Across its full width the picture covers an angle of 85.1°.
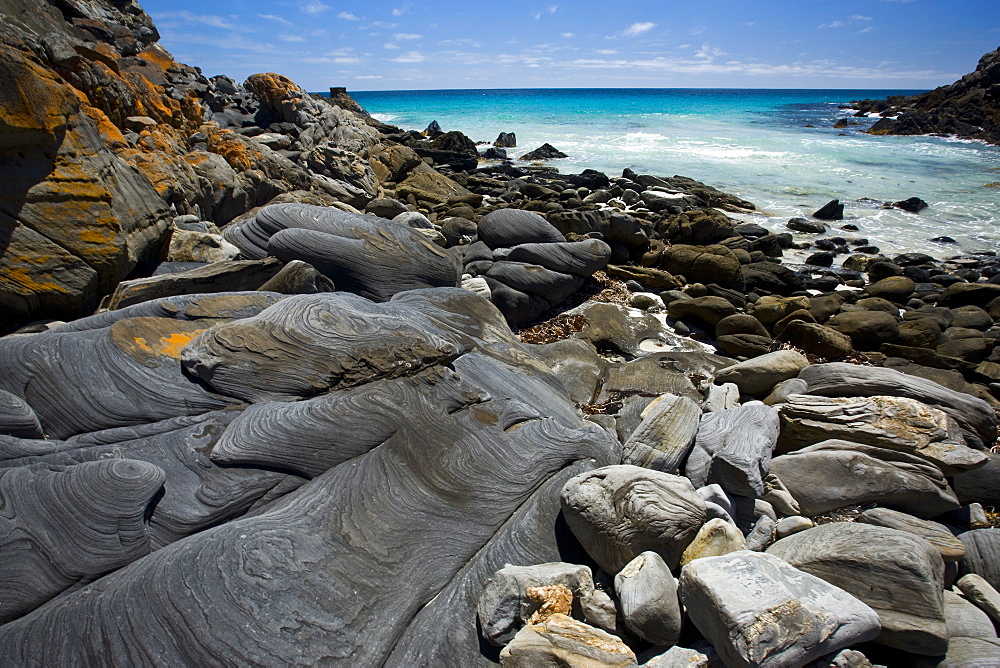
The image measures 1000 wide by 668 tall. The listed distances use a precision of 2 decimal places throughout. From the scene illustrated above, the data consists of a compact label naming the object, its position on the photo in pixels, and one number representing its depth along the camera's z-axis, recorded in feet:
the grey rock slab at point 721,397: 14.79
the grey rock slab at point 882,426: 11.23
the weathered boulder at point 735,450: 10.31
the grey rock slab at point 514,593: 7.16
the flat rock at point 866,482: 10.74
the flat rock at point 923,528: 9.21
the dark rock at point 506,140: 91.78
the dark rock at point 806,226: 40.09
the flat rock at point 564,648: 6.42
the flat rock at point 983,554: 9.43
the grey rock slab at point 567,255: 23.81
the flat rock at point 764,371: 15.60
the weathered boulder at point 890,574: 7.56
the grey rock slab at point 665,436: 10.43
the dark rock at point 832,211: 43.55
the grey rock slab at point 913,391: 13.46
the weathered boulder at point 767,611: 6.50
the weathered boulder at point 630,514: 8.19
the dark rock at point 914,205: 46.75
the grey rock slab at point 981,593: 8.62
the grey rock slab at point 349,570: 6.18
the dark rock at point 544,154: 79.15
